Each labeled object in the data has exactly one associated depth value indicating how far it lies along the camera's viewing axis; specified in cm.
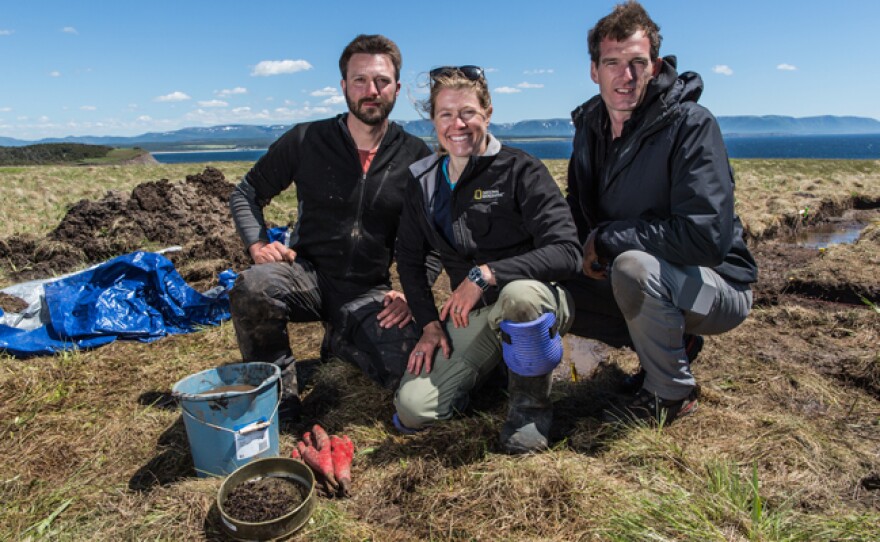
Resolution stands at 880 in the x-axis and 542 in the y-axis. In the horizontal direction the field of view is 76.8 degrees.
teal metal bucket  266
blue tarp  450
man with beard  389
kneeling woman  290
